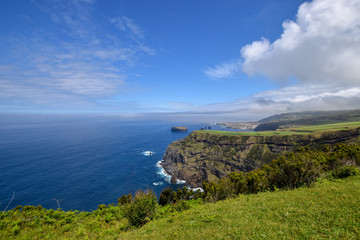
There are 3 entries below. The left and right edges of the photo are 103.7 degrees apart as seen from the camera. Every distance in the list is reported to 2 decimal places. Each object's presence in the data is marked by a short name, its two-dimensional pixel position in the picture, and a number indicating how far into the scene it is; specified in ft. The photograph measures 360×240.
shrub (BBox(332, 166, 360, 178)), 59.19
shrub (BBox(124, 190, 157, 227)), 48.75
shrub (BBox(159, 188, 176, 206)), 99.40
